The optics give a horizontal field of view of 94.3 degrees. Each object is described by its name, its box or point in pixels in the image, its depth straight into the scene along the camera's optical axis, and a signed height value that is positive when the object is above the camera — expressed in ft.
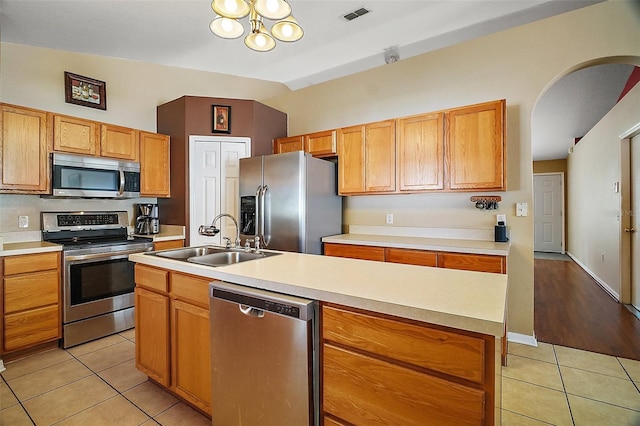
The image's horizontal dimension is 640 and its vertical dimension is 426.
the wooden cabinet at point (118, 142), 10.49 +2.58
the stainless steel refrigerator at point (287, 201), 9.85 +0.42
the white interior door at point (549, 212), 24.32 +0.07
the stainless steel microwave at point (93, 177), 9.40 +1.22
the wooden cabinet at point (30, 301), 7.77 -2.42
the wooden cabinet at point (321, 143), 11.39 +2.73
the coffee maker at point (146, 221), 11.88 -0.35
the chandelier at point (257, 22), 6.14 +4.30
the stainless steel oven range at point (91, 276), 8.71 -1.96
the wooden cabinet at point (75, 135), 9.41 +2.55
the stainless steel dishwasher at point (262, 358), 3.95 -2.10
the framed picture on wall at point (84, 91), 10.57 +4.49
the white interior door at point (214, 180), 11.97 +1.35
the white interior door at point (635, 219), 10.79 -0.23
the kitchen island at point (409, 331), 2.90 -1.30
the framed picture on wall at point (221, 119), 12.09 +3.84
